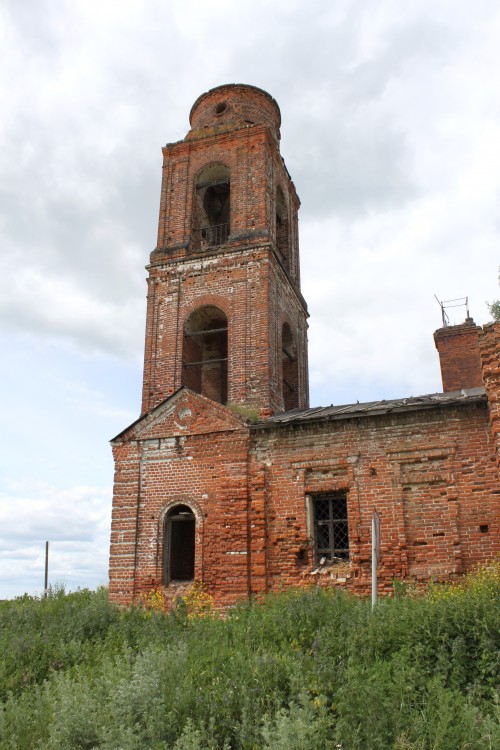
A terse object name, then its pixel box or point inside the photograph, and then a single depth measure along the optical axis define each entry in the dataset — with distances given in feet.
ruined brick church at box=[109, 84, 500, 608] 34.37
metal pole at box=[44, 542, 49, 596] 88.59
